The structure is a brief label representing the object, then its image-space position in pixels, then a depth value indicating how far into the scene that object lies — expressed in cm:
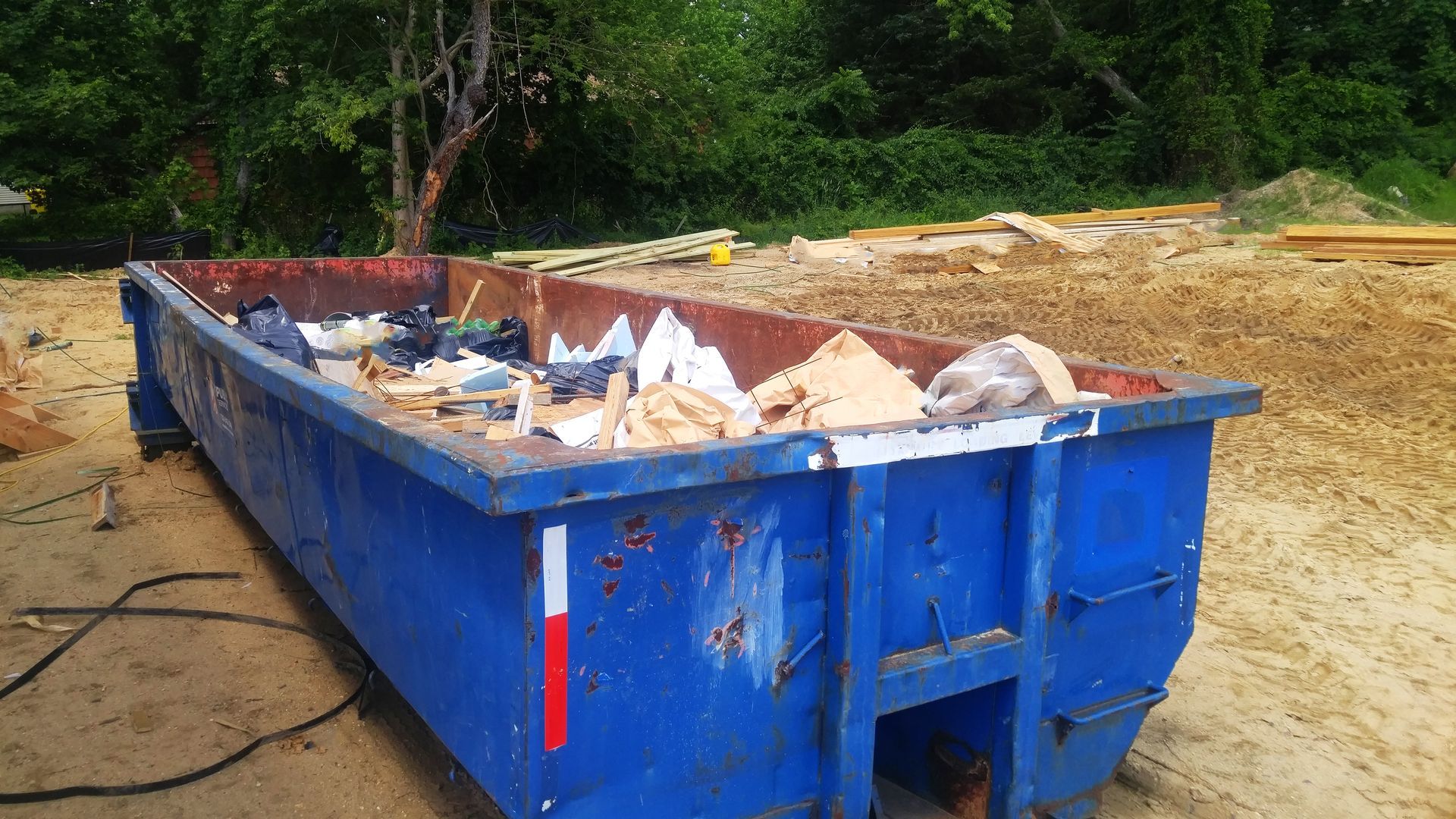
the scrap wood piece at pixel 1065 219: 1603
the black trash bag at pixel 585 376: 481
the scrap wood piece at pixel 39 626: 408
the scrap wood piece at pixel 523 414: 374
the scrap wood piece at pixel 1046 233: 1417
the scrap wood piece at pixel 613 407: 308
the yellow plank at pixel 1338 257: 1030
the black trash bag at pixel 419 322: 664
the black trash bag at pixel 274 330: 479
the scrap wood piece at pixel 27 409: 687
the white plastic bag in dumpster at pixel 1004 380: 277
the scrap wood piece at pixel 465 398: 420
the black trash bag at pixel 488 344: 609
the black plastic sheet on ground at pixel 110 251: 1623
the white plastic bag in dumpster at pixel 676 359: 431
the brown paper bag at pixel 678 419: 289
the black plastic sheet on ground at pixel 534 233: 1914
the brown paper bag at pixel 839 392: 297
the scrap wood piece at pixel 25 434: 672
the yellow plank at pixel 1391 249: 1010
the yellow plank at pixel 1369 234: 1033
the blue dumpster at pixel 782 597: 188
